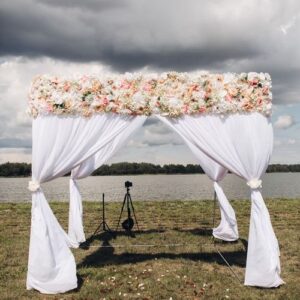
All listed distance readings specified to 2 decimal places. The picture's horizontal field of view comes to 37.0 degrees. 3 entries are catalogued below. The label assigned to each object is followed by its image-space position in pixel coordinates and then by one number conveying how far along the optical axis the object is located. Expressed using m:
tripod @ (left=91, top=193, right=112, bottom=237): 12.05
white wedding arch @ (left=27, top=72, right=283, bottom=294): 7.43
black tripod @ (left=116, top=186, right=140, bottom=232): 11.98
